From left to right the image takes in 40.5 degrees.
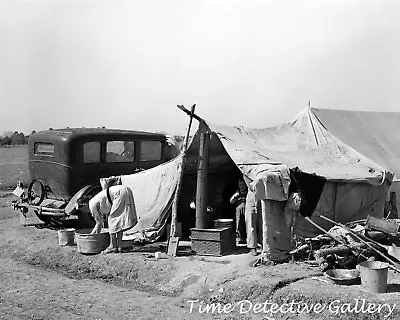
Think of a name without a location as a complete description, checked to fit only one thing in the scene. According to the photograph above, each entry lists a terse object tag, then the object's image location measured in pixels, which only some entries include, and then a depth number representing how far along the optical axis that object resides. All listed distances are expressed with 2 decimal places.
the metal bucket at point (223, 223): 10.18
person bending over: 9.80
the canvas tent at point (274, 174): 9.45
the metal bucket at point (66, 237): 10.76
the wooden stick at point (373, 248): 7.72
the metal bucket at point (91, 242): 9.95
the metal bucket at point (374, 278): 7.12
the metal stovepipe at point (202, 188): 9.95
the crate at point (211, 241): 9.53
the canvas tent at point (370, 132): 12.27
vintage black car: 12.20
